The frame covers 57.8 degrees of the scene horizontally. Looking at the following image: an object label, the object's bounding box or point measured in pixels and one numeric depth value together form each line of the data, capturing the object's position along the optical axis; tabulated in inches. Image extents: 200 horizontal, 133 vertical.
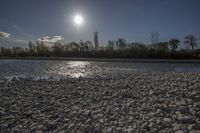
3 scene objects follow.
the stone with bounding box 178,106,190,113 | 113.1
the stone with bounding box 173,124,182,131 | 91.6
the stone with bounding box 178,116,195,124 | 99.1
